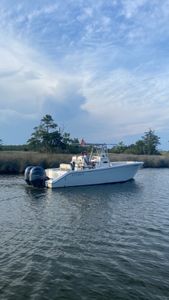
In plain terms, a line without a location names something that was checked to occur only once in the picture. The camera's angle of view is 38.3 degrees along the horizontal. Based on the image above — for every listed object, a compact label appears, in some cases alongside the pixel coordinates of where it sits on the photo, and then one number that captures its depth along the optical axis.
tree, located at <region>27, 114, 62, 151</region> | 45.04
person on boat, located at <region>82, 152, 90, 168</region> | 24.28
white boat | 22.48
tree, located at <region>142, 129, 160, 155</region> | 62.13
